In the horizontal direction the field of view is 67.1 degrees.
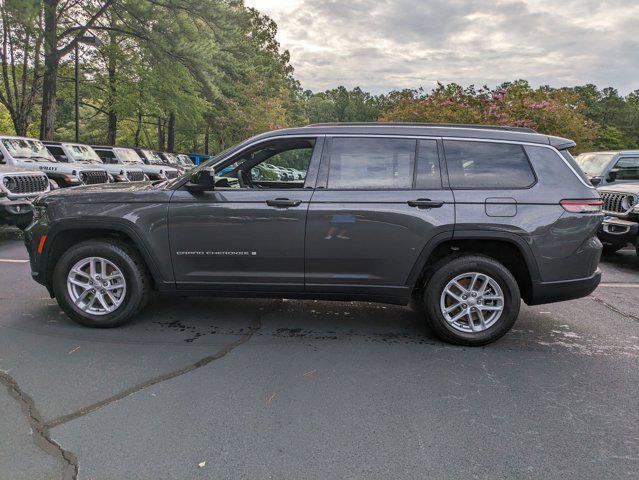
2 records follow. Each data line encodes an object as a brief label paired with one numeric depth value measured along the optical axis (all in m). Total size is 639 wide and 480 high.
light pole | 20.39
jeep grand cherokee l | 4.13
